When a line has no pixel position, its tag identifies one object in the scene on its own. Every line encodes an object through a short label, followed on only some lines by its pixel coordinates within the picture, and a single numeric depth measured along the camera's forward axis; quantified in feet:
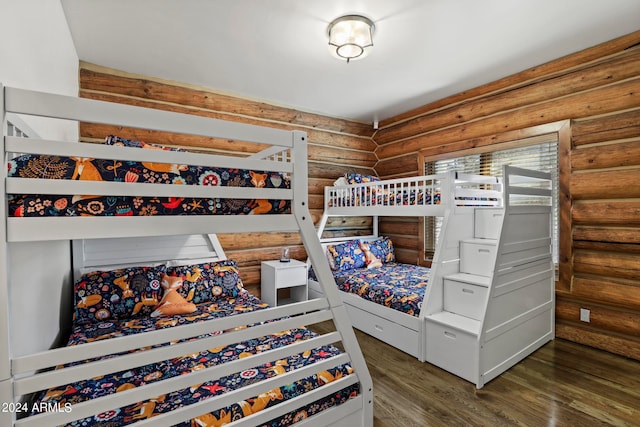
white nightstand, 10.99
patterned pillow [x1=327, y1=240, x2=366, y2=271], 11.81
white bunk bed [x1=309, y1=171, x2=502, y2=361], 8.40
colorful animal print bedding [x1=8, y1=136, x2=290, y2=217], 3.07
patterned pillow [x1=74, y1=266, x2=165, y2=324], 6.89
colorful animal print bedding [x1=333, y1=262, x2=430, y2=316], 8.68
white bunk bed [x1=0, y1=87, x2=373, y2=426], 2.88
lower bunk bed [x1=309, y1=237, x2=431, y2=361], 8.46
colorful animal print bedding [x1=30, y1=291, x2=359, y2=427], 3.84
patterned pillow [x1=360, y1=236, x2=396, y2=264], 13.02
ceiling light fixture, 7.23
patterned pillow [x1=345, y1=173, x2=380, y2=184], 12.73
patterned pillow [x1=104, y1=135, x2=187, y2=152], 6.44
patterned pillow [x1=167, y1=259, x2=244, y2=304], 8.06
